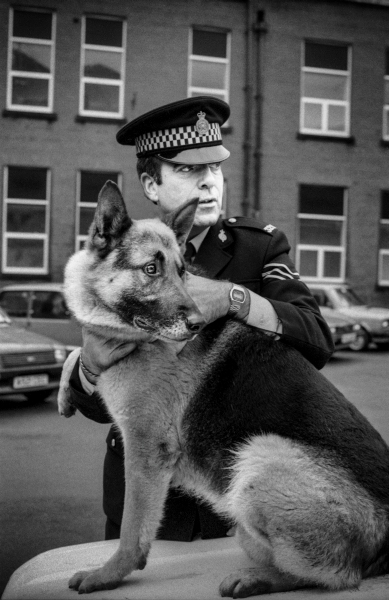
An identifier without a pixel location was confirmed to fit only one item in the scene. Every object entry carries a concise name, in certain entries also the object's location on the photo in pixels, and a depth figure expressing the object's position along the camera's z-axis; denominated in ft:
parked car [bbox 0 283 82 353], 41.11
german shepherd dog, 6.52
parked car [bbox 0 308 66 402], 32.04
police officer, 7.82
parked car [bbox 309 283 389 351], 55.67
